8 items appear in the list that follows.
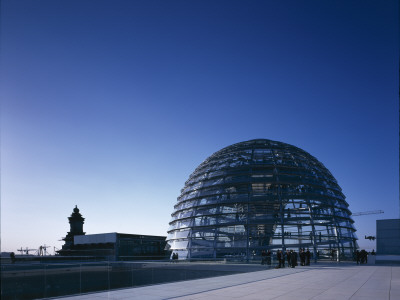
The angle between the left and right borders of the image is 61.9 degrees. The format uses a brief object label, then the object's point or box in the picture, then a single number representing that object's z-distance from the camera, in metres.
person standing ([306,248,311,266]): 28.94
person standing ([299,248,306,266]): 28.58
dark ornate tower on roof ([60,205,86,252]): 75.94
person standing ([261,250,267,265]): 27.41
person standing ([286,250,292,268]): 26.68
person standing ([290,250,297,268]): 26.25
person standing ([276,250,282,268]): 26.40
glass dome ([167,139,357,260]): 32.91
